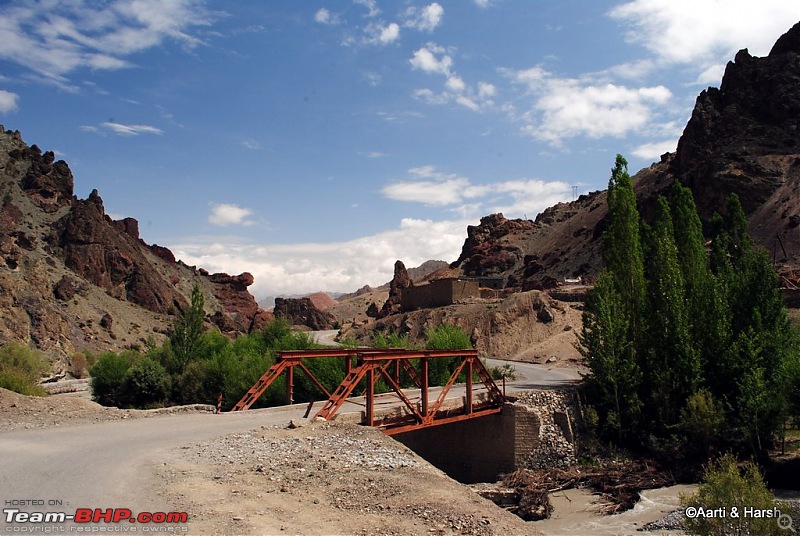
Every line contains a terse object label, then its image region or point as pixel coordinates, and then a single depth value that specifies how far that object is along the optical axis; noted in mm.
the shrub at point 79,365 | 58250
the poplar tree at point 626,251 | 30016
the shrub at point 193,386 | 33312
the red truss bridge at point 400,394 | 18016
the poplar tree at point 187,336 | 39062
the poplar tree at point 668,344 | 27344
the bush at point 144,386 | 35094
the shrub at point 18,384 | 25406
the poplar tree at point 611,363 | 27750
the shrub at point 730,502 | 12169
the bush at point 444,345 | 33562
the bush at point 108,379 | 36375
